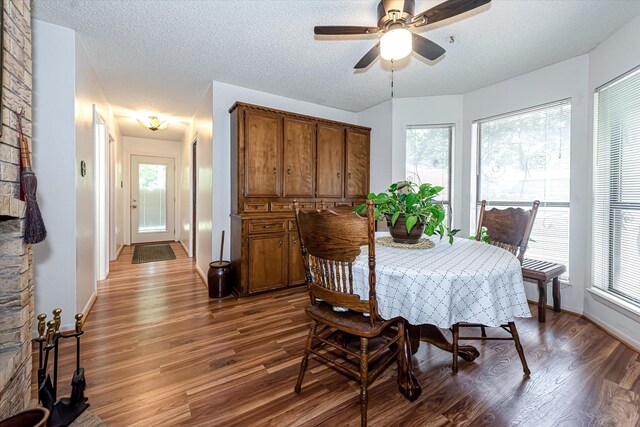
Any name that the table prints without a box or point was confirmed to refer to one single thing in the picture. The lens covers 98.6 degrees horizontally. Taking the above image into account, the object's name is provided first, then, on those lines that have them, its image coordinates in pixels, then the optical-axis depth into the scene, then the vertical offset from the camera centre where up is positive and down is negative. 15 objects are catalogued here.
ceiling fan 1.66 +1.21
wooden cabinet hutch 3.19 +0.32
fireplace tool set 1.27 -0.89
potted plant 1.78 -0.03
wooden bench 2.56 -0.64
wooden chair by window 2.14 -0.16
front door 6.32 +0.20
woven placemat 1.84 -0.25
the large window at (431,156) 3.91 +0.75
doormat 4.94 -0.91
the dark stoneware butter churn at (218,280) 3.16 -0.84
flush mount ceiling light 4.45 +1.40
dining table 1.32 -0.41
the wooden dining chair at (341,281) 1.32 -0.39
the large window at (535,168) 2.92 +0.47
